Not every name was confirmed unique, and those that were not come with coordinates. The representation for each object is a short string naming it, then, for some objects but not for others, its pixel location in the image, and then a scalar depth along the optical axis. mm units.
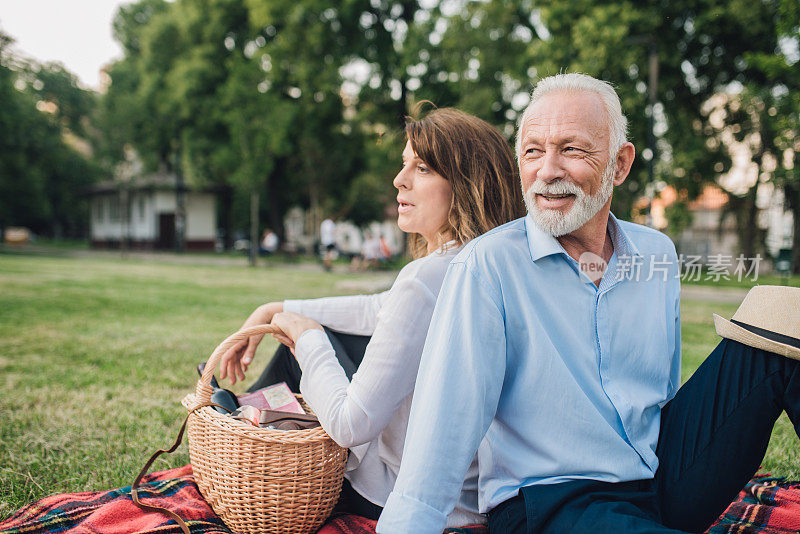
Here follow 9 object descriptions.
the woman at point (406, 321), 2033
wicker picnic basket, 2146
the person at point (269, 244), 30281
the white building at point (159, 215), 36000
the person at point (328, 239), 22797
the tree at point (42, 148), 31283
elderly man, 1745
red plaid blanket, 2369
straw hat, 1762
